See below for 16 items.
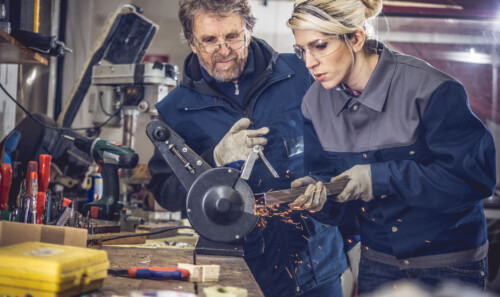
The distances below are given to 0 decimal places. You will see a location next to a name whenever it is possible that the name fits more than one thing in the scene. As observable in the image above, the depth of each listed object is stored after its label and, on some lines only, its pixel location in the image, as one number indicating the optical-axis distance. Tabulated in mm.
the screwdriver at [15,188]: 1784
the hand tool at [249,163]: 1615
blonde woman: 1531
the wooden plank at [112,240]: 1866
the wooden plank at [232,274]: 1262
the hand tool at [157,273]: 1296
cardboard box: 1318
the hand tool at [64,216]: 1817
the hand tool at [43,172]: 1844
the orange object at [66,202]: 2004
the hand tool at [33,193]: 1709
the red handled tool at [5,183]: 1622
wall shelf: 1733
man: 2078
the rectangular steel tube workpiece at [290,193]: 1652
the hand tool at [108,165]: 2209
